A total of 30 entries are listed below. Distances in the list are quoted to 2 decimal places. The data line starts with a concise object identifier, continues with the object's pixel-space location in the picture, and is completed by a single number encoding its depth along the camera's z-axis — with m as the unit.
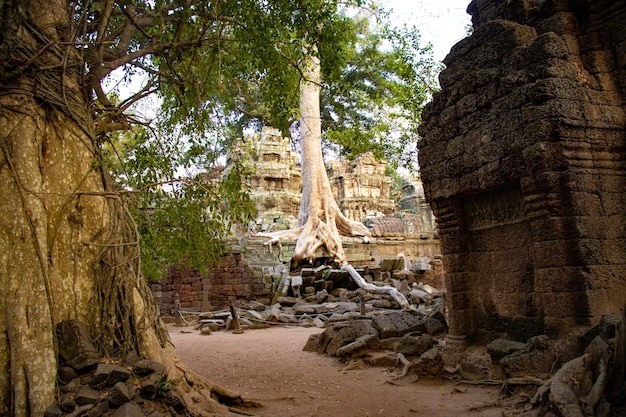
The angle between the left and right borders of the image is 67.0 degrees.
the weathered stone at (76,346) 3.39
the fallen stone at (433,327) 7.29
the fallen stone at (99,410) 3.13
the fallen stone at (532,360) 4.48
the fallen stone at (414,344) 6.41
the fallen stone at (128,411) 3.12
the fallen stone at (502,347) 4.91
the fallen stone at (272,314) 11.83
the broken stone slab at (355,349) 6.90
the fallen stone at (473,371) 5.19
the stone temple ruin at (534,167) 4.70
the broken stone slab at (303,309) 12.45
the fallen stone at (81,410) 3.10
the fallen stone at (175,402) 3.59
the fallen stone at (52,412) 3.07
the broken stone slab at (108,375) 3.37
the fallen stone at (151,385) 3.48
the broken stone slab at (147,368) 3.60
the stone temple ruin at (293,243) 13.84
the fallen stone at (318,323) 11.18
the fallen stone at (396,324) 7.37
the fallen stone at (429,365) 5.52
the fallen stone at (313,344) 7.97
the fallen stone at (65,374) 3.34
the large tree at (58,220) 3.24
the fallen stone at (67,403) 3.15
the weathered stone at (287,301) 13.42
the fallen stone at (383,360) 6.38
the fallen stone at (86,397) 3.21
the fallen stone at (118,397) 3.26
